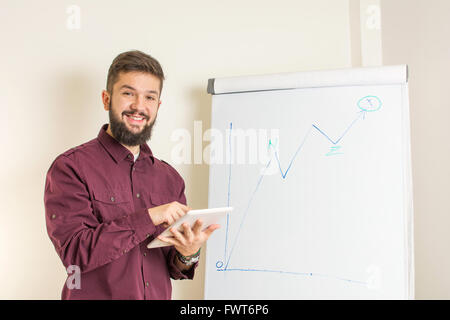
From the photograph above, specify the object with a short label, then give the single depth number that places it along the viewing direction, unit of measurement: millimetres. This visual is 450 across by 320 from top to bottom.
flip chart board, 1611
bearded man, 1278
